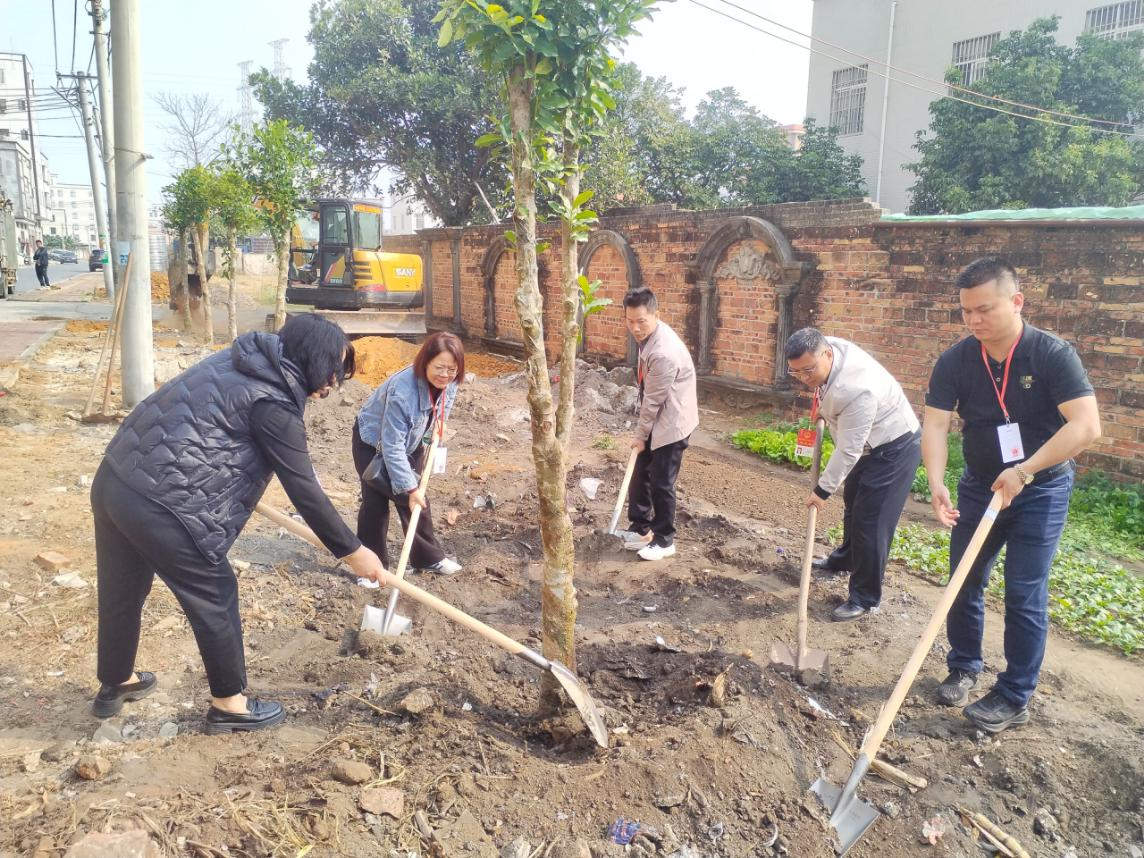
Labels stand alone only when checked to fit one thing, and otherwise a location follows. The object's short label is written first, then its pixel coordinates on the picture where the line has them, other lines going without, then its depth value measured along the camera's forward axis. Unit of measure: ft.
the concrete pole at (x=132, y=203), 25.63
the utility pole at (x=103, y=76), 49.32
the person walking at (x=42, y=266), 95.43
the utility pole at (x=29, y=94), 92.73
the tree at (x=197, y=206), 44.29
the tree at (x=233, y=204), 37.83
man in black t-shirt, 9.58
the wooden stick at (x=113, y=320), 25.85
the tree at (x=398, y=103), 63.52
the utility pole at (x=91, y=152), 74.28
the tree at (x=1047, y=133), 46.06
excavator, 50.08
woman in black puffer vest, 8.52
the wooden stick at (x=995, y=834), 8.29
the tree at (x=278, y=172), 36.50
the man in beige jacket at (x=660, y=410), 15.94
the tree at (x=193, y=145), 131.75
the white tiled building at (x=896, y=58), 63.25
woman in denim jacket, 13.29
